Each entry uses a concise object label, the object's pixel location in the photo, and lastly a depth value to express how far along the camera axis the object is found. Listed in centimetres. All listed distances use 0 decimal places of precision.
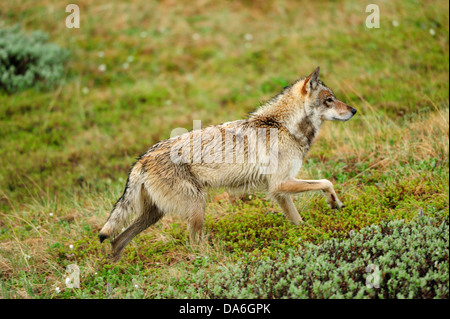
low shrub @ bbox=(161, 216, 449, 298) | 787
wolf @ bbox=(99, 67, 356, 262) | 1073
